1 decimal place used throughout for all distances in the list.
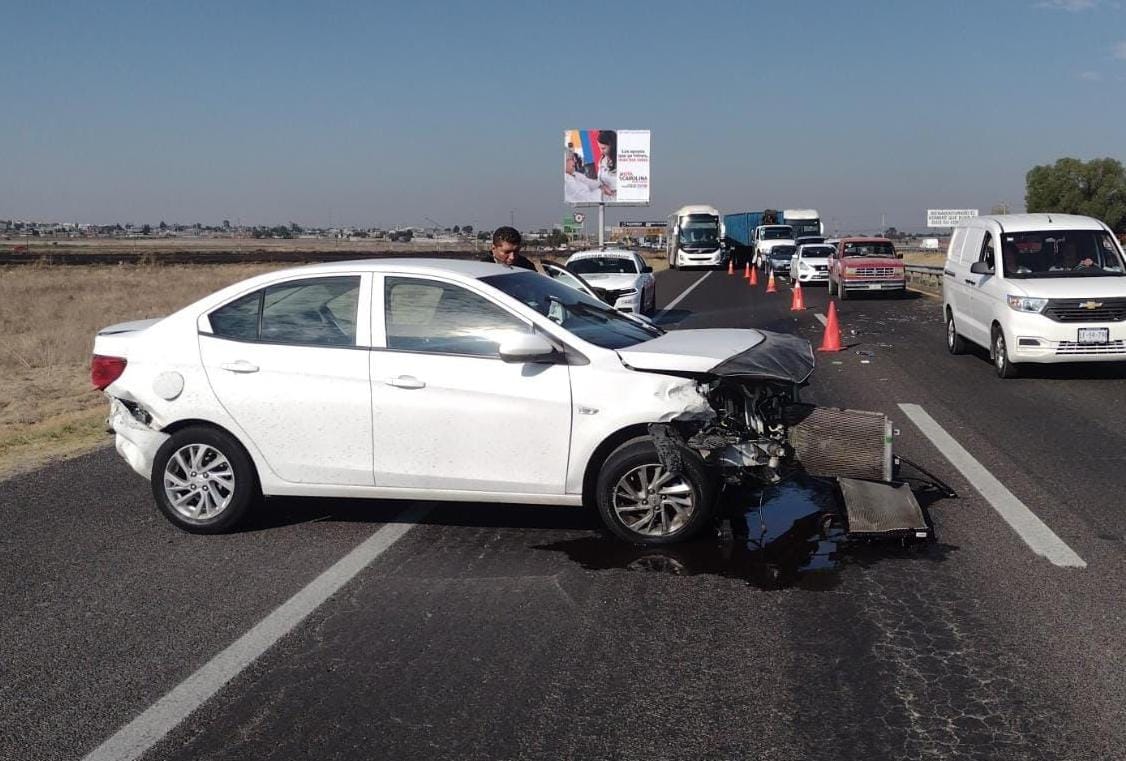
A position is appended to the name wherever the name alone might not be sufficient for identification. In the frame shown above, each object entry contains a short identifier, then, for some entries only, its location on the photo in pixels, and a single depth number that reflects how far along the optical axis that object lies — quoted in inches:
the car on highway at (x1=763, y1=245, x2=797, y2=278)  1749.5
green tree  3799.2
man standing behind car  387.2
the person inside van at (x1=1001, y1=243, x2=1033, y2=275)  529.3
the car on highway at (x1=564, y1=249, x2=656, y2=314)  788.0
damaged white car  238.5
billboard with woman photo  2721.5
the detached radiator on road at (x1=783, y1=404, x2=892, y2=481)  258.4
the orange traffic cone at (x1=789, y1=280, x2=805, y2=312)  1031.6
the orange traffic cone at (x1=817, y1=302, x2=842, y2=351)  666.2
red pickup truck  1158.3
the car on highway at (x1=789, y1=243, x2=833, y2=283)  1434.5
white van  483.8
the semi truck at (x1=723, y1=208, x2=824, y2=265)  2166.6
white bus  2203.5
